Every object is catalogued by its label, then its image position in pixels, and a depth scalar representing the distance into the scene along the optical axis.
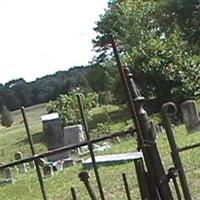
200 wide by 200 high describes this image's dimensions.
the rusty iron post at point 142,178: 2.97
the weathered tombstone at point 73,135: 19.91
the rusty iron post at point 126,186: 3.02
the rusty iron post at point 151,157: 2.94
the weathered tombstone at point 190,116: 16.58
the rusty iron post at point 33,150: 2.91
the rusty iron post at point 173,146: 3.05
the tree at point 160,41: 29.50
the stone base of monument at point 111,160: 13.49
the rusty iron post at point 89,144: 2.98
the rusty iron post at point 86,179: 2.89
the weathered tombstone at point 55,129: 16.32
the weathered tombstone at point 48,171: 15.73
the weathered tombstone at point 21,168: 20.11
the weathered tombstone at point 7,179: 17.21
